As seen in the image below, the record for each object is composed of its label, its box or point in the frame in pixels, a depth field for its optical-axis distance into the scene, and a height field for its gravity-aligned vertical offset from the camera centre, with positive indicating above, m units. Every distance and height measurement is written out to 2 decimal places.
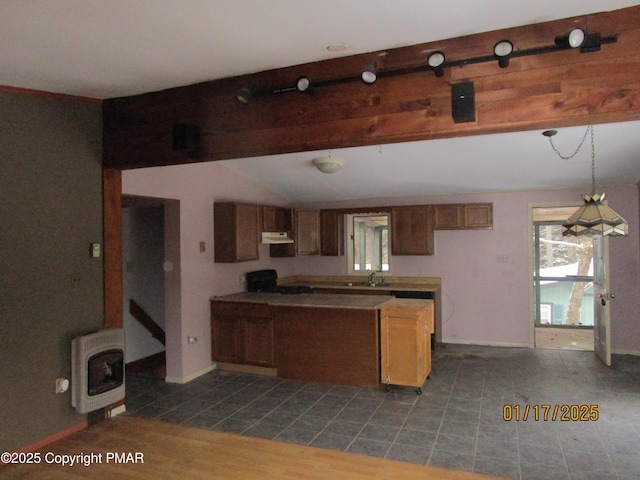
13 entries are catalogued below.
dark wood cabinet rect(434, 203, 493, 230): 5.95 +0.37
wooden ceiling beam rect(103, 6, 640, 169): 2.02 +0.84
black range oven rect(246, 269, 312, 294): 5.68 -0.56
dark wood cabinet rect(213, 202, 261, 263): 5.05 +0.16
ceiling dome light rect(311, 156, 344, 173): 4.65 +0.91
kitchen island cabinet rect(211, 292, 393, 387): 4.34 -1.02
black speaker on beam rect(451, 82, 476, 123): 2.21 +0.75
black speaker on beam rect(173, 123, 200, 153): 2.94 +0.77
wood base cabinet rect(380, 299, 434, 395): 4.12 -1.03
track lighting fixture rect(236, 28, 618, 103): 1.94 +0.95
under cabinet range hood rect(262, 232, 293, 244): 5.69 +0.10
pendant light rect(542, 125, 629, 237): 3.18 +0.14
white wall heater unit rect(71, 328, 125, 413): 3.26 -1.01
